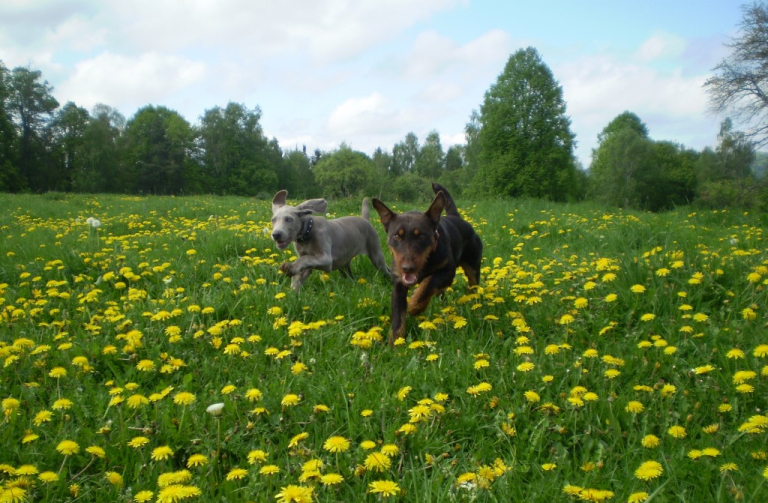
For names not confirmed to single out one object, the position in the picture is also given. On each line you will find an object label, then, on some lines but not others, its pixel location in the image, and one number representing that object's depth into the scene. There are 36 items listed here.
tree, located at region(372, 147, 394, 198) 80.84
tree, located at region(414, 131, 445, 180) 78.94
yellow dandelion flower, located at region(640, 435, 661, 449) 2.14
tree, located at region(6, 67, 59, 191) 44.28
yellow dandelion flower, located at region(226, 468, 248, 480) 1.92
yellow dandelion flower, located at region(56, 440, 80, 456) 2.08
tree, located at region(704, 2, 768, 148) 19.28
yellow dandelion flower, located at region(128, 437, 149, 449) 2.18
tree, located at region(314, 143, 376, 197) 71.44
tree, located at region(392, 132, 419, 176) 86.62
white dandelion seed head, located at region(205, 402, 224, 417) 2.48
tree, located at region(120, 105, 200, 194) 52.84
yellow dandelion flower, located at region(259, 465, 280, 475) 1.90
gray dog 5.62
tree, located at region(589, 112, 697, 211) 42.34
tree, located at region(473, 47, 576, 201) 35.09
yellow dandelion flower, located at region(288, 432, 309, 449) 2.12
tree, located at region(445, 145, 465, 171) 80.44
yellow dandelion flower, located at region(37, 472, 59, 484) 1.91
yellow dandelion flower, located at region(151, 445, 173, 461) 2.07
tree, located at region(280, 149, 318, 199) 73.88
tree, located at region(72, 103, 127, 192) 47.62
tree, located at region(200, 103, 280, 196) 61.53
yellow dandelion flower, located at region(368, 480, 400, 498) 1.75
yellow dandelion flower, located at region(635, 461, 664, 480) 1.81
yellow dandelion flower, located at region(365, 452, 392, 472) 1.95
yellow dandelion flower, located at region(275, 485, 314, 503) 1.63
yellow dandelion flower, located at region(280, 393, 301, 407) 2.40
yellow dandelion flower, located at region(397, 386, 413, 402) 2.62
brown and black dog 4.04
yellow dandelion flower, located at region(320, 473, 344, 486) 1.80
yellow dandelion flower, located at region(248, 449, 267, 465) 2.04
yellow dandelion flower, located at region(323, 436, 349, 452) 2.01
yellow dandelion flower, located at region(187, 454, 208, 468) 2.08
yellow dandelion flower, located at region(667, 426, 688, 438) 2.17
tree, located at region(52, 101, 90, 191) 47.81
